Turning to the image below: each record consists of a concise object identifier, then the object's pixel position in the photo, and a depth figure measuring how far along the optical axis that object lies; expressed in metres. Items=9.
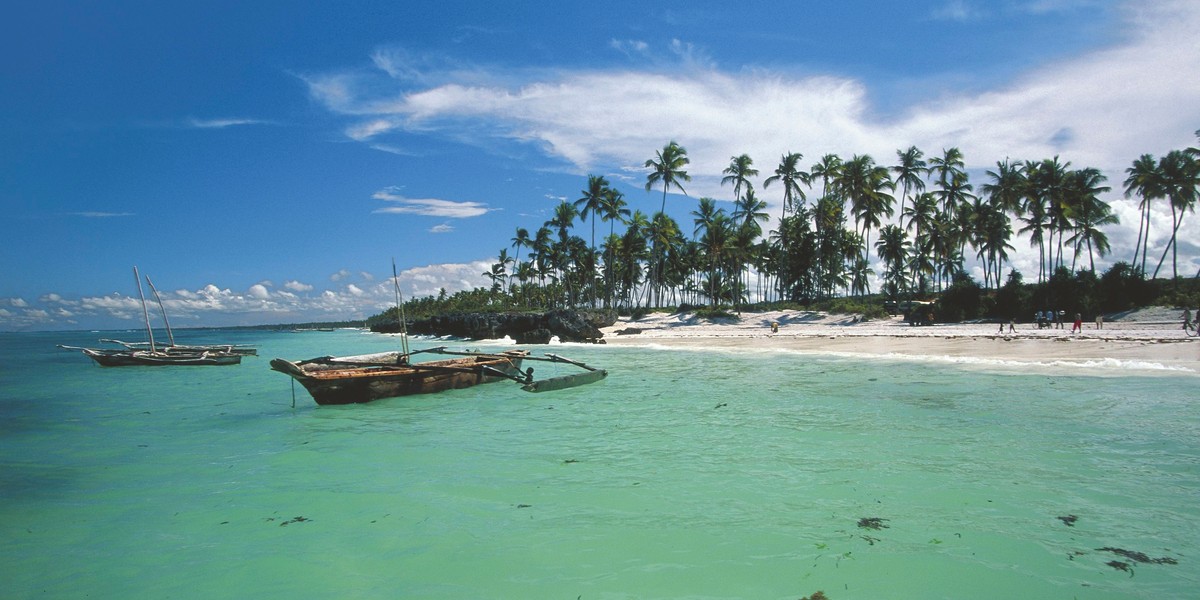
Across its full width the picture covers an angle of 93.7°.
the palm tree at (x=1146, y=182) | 41.25
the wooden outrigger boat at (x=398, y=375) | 13.34
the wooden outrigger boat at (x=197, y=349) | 33.12
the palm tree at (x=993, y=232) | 46.69
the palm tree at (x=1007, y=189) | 44.72
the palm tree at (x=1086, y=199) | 40.91
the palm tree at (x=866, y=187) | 47.28
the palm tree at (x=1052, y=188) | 40.62
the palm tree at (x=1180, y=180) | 39.66
